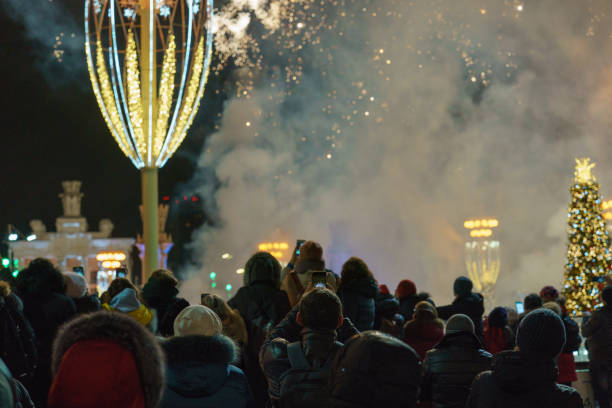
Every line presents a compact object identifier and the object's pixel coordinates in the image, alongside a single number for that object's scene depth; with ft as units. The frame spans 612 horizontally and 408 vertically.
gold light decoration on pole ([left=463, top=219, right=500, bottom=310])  84.33
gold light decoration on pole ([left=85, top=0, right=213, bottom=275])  47.80
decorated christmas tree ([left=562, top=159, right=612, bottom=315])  48.93
